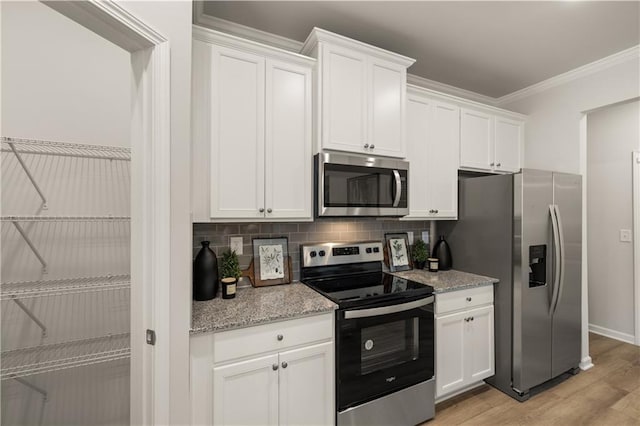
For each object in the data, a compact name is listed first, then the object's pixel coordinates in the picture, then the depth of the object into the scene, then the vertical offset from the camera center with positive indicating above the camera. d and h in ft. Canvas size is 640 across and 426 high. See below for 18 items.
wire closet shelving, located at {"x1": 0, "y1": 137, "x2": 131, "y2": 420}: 4.84 -1.24
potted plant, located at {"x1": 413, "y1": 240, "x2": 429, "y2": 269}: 8.75 -1.26
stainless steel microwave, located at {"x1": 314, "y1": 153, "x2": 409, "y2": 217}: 6.26 +0.64
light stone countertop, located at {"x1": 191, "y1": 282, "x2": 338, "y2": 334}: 4.67 -1.73
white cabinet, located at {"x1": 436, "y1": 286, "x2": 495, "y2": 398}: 6.84 -3.12
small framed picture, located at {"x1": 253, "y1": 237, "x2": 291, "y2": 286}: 6.76 -1.14
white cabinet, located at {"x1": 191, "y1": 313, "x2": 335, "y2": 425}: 4.57 -2.74
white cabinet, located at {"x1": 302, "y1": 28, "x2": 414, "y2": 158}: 6.31 +2.76
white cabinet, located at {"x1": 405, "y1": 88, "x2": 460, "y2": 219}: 7.88 +1.65
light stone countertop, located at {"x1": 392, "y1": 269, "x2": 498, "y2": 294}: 6.96 -1.72
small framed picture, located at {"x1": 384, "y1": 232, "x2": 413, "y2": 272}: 8.54 -1.14
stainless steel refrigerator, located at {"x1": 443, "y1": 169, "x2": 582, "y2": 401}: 7.22 -1.36
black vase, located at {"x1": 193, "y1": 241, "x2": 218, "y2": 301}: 5.62 -1.22
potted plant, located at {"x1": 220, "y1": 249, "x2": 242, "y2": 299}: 5.80 -1.27
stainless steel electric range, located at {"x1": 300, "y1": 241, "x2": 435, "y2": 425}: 5.48 -2.81
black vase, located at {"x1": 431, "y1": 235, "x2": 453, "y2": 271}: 8.62 -1.24
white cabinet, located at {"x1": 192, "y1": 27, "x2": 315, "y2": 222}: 5.49 +1.68
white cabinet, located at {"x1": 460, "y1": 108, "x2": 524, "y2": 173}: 8.68 +2.30
